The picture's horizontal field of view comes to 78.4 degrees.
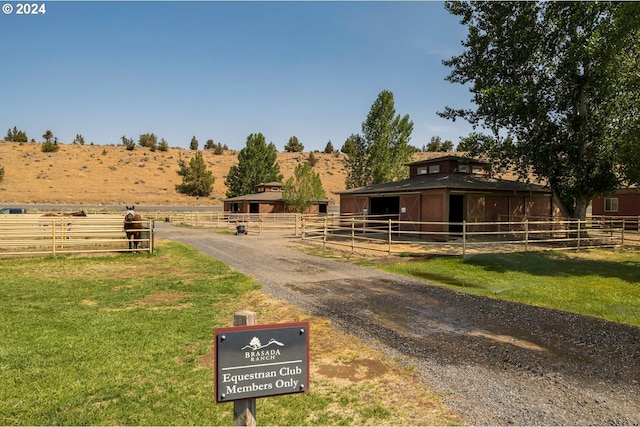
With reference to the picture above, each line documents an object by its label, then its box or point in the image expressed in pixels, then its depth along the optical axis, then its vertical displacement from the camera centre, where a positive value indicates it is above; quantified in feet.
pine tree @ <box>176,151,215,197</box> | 232.12 +17.16
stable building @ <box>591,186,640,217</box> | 103.40 +1.64
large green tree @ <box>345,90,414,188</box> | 129.29 +22.42
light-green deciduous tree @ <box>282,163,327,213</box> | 130.62 +6.44
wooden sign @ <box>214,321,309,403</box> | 8.64 -3.42
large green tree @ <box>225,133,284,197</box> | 183.86 +18.85
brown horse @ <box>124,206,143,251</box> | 53.36 -2.53
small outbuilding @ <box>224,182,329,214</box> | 147.74 +1.96
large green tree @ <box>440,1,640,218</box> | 61.31 +19.98
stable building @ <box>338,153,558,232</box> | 76.84 +2.89
